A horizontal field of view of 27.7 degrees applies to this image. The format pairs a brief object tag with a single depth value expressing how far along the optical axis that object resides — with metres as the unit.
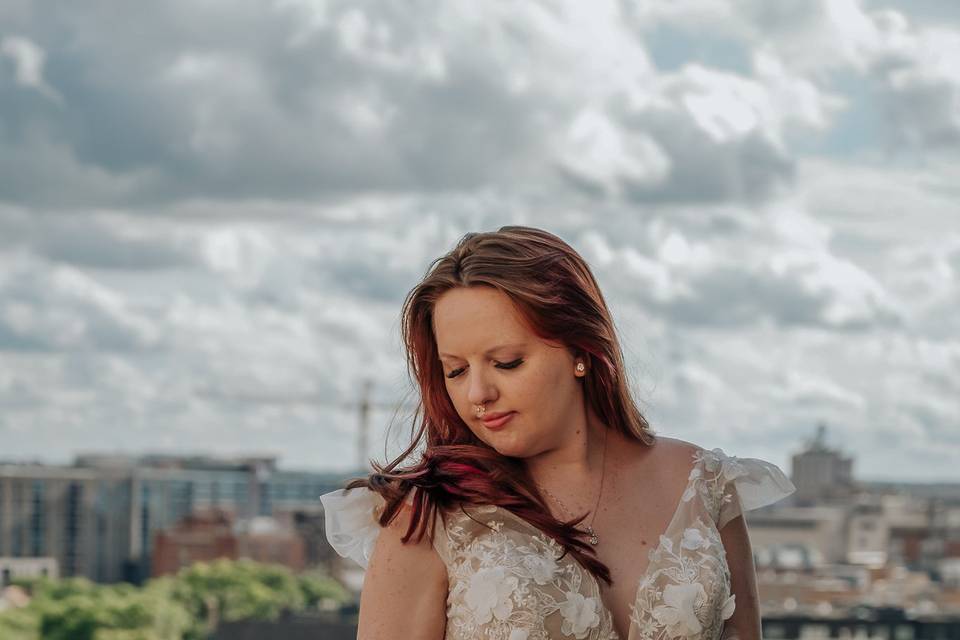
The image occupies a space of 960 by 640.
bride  2.54
